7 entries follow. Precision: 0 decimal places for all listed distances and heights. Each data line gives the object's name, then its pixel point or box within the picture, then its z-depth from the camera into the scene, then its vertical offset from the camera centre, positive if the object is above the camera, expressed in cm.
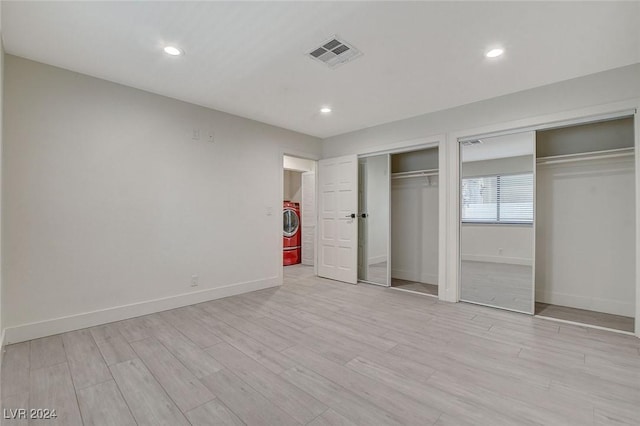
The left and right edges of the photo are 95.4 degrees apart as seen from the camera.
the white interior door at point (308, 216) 664 -11
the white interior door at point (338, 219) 491 -13
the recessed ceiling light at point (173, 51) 251 +141
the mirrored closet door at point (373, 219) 479 -12
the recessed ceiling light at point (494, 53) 250 +139
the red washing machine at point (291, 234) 664 -52
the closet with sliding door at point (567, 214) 328 -4
